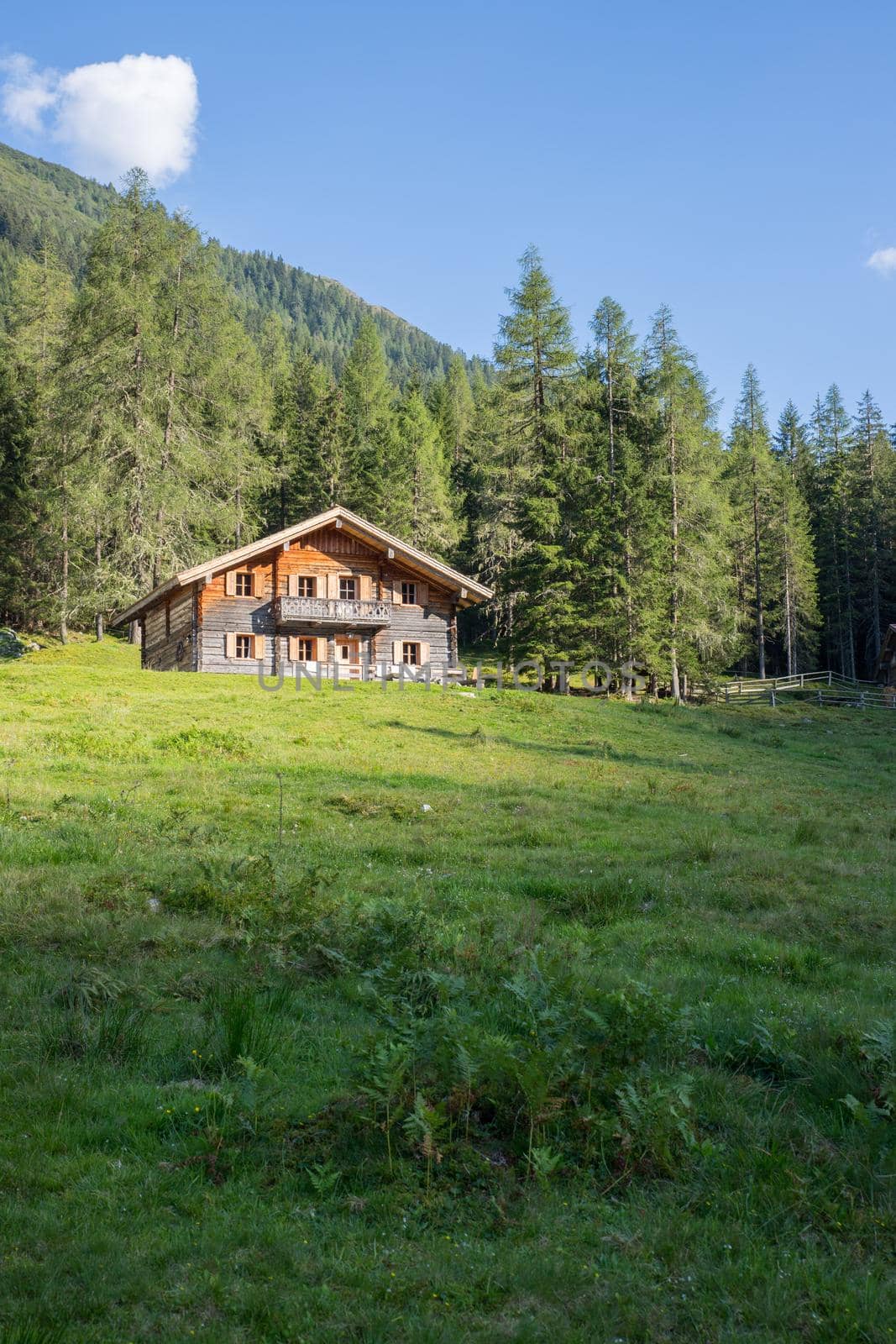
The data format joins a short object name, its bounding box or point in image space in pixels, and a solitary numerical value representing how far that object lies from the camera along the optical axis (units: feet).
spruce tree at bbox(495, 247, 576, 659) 146.30
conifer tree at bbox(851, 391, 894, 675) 240.94
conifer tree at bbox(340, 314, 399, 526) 206.18
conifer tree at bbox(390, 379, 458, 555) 199.21
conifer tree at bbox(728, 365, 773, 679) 223.30
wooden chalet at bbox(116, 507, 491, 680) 124.77
